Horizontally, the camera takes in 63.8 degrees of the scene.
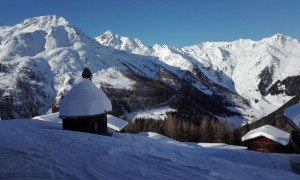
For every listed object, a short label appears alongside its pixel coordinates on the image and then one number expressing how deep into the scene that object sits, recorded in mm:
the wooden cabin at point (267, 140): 30092
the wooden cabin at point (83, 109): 25407
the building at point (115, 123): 35758
